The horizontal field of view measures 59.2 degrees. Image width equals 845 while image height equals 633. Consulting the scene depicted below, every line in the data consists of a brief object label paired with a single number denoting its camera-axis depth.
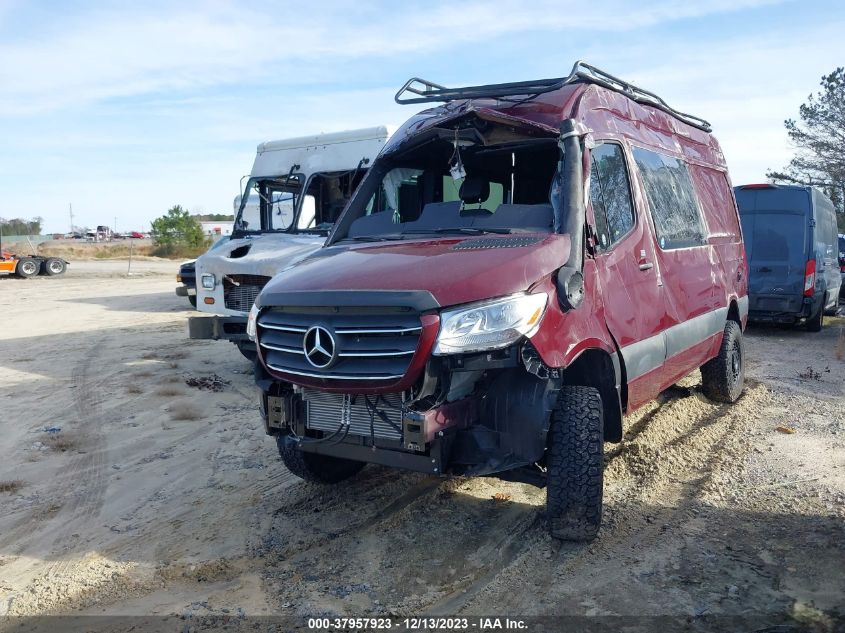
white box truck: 8.92
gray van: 12.05
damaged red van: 3.72
